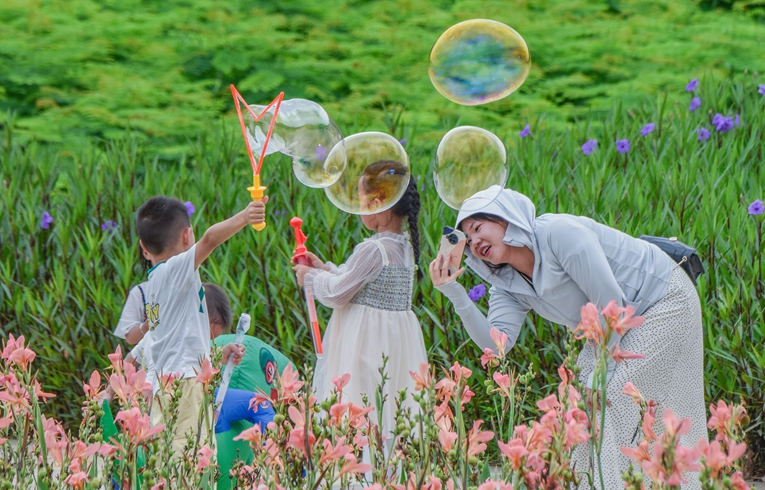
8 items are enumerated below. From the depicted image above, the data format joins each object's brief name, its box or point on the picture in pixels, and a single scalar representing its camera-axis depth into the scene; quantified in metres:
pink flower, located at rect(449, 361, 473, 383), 8.05
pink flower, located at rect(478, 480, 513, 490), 6.70
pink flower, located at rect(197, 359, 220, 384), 8.56
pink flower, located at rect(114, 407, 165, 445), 7.69
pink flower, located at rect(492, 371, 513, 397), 8.63
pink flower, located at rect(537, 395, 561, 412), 7.84
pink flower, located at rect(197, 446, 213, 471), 8.21
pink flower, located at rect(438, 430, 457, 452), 7.61
